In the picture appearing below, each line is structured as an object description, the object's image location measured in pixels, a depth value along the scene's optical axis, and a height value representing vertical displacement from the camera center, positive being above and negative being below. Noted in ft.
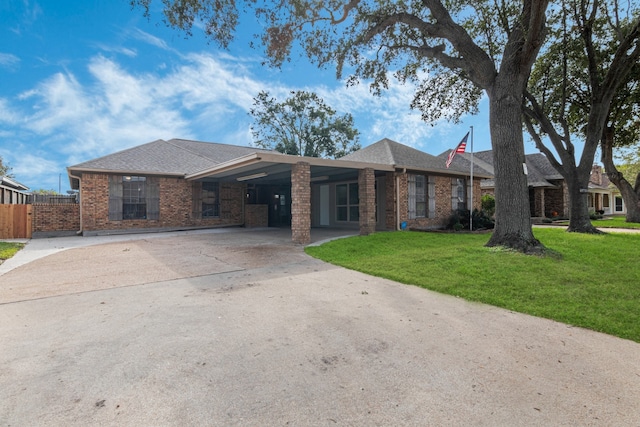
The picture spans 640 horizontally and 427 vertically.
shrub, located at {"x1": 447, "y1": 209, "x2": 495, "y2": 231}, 46.65 -1.51
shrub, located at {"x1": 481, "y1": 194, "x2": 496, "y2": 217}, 65.67 +1.41
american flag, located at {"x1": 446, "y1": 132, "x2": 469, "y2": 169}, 40.45 +8.06
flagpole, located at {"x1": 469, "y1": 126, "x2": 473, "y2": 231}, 44.80 -1.32
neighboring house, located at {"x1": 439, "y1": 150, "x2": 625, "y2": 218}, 70.33 +5.42
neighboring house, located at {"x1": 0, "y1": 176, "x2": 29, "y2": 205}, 56.23 +4.64
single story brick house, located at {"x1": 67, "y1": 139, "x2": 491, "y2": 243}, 39.73 +3.25
